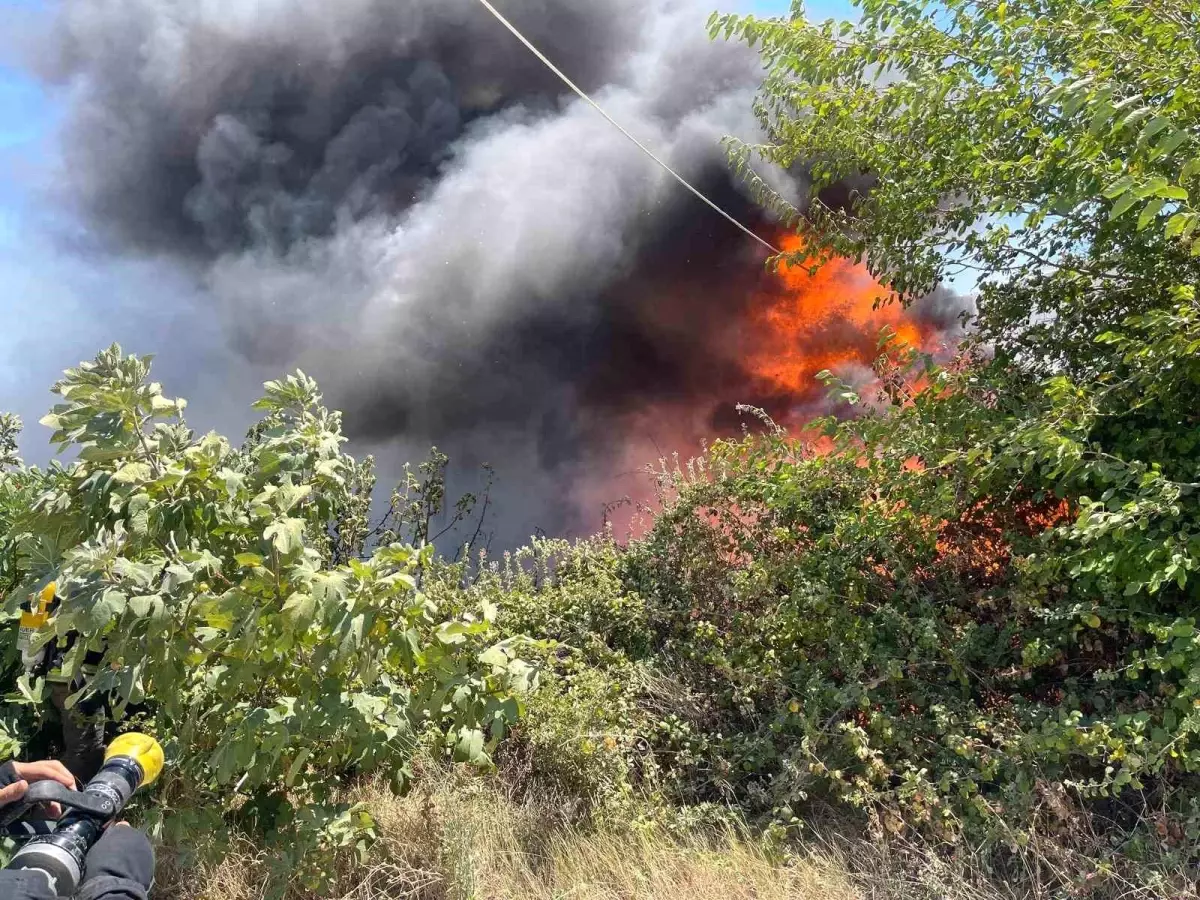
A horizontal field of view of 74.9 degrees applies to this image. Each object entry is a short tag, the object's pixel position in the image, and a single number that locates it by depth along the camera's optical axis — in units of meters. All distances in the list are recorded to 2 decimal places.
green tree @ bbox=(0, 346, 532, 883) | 2.37
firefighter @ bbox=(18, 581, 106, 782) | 3.37
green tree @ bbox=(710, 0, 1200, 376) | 2.90
